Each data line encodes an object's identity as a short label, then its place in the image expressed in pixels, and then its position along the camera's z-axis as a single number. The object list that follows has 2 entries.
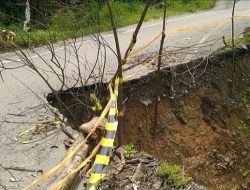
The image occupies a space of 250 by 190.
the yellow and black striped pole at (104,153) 2.57
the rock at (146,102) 4.56
